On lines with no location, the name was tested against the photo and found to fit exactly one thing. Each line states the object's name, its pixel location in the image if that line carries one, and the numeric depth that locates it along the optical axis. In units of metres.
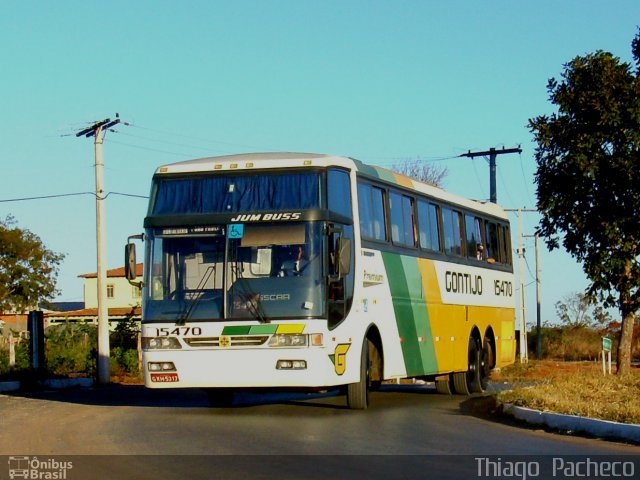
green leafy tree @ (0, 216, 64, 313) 72.50
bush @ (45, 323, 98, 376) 34.22
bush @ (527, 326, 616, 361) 59.69
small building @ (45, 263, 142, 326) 77.89
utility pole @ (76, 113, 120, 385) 33.81
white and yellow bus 15.98
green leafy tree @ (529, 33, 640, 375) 24.56
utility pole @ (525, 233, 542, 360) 58.38
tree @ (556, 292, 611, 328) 70.59
